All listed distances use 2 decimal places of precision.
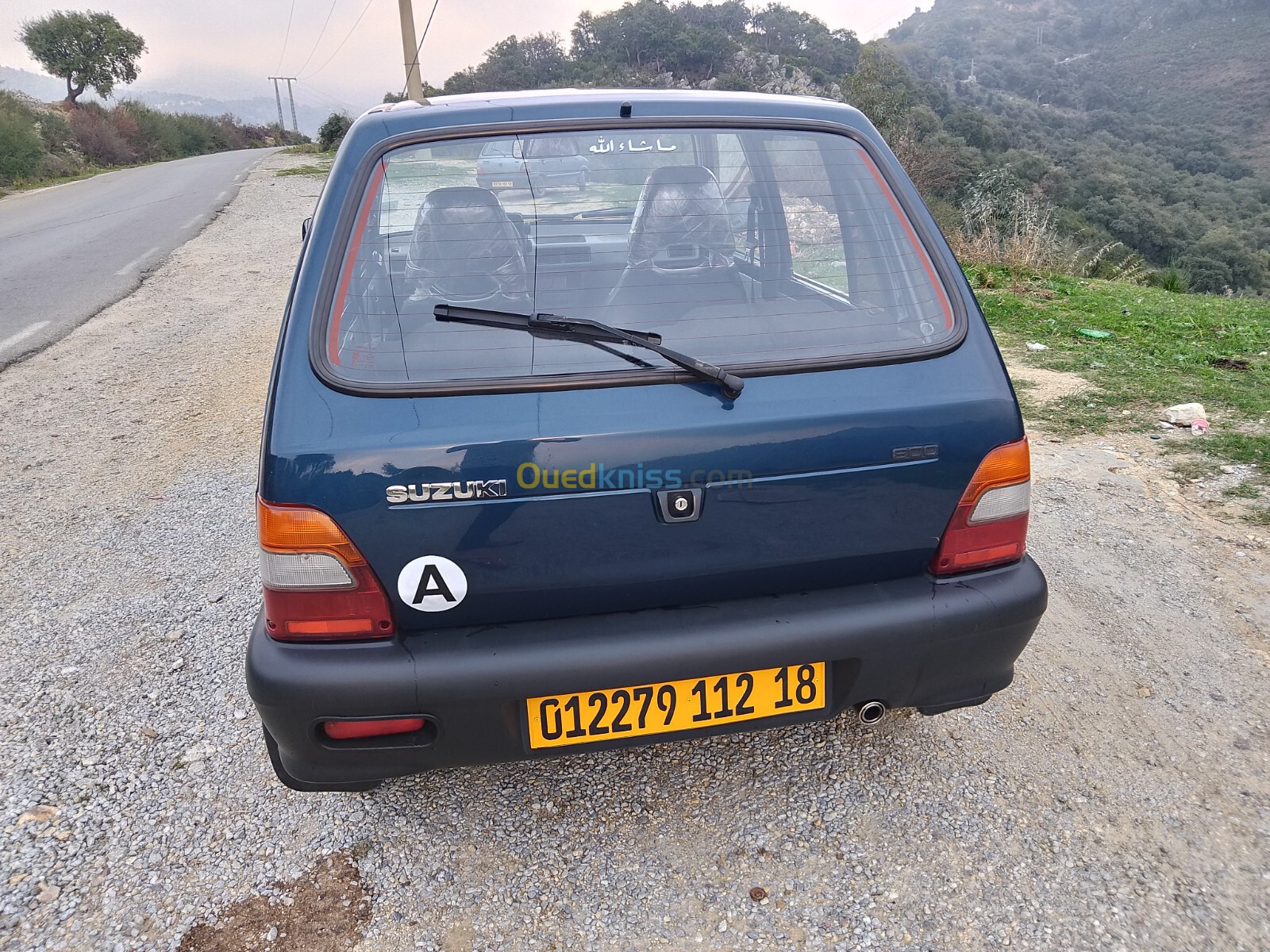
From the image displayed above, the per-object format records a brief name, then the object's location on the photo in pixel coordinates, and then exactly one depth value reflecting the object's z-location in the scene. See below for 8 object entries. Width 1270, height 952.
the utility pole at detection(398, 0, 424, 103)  18.02
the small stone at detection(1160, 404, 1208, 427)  4.95
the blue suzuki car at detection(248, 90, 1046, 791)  1.73
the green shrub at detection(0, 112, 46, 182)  25.22
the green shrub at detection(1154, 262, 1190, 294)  10.85
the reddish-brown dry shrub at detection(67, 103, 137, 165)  34.56
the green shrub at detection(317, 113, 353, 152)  31.92
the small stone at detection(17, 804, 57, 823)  2.24
